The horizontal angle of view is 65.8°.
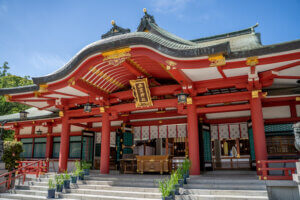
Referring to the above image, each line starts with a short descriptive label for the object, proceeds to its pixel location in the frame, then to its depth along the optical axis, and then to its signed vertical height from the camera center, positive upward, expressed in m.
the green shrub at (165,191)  6.57 -1.34
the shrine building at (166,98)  8.11 +2.09
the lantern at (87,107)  11.18 +1.78
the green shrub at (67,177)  9.28 -1.25
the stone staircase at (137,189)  7.14 -1.56
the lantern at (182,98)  9.32 +1.80
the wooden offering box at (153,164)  11.23 -0.97
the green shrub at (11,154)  11.70 -0.39
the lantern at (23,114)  14.55 +1.98
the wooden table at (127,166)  12.14 -1.13
